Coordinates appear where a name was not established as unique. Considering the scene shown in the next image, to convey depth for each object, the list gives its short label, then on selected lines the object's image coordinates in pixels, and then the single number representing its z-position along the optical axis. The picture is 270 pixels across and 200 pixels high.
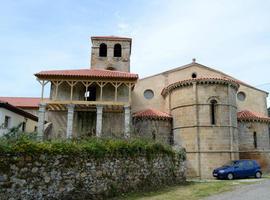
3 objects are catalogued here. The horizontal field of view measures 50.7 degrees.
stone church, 21.25
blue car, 18.03
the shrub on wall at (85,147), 8.91
